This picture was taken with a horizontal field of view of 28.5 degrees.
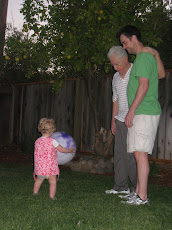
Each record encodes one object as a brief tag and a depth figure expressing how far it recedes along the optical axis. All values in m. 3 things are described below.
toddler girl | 3.91
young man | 3.54
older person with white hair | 4.28
